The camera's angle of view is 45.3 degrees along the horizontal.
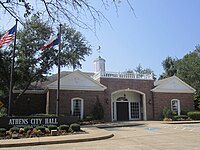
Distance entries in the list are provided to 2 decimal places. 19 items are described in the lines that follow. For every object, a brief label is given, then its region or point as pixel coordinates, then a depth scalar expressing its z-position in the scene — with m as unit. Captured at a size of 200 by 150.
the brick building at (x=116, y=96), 24.88
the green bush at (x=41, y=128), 14.57
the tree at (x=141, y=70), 66.00
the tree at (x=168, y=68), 50.91
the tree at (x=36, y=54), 22.94
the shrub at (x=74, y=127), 15.45
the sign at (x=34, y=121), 15.30
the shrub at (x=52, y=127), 15.00
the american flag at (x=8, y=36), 16.09
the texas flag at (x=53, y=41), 17.53
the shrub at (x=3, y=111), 22.98
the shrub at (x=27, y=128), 14.40
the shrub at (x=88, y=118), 23.65
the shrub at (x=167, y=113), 26.95
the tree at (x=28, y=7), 3.60
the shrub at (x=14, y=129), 14.07
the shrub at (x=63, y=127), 15.34
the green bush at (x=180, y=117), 26.00
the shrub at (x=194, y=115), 26.70
